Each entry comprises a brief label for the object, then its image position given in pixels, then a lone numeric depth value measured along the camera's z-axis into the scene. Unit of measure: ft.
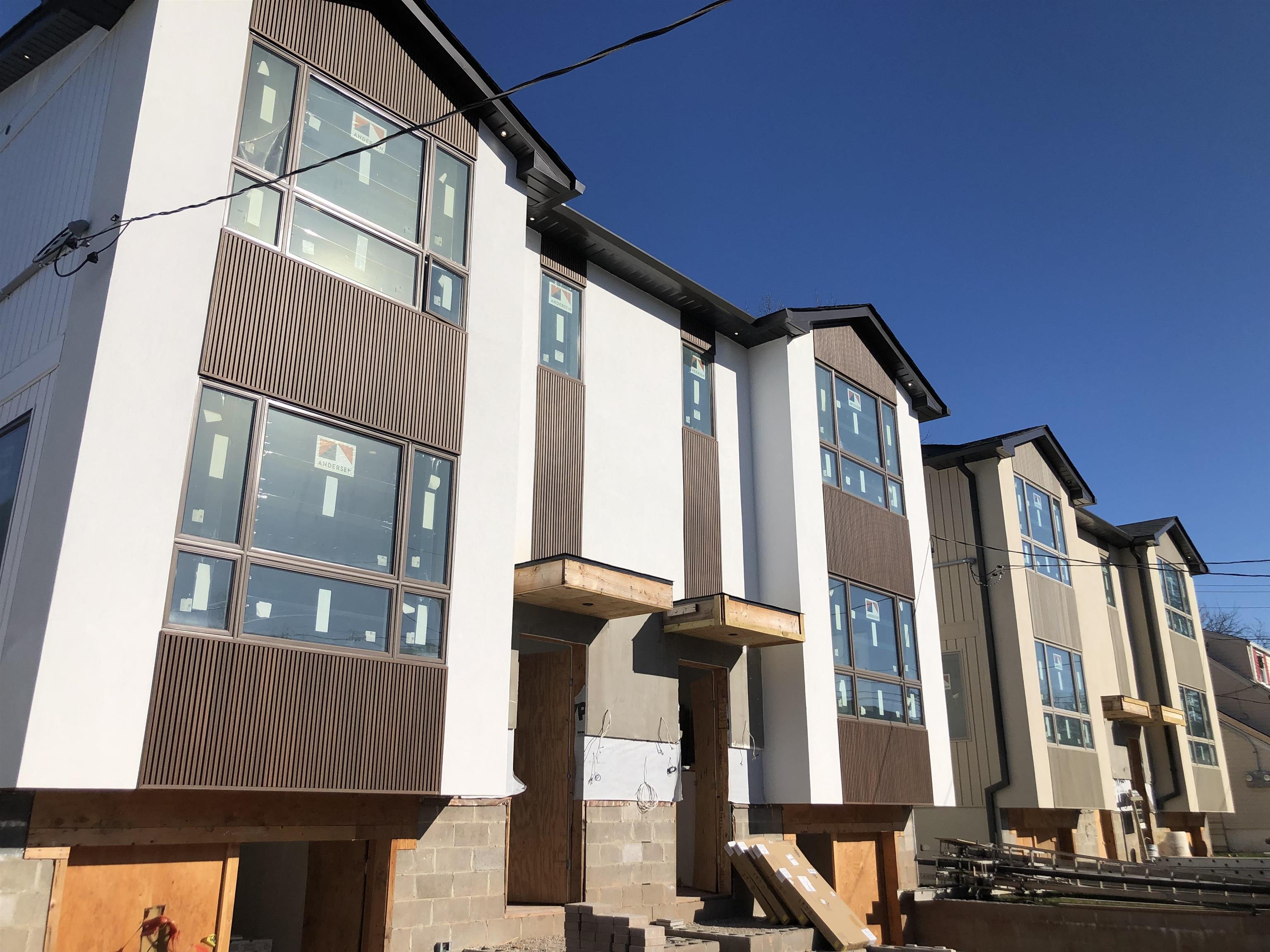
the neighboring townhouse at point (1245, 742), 117.39
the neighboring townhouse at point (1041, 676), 67.62
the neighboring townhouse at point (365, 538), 25.43
